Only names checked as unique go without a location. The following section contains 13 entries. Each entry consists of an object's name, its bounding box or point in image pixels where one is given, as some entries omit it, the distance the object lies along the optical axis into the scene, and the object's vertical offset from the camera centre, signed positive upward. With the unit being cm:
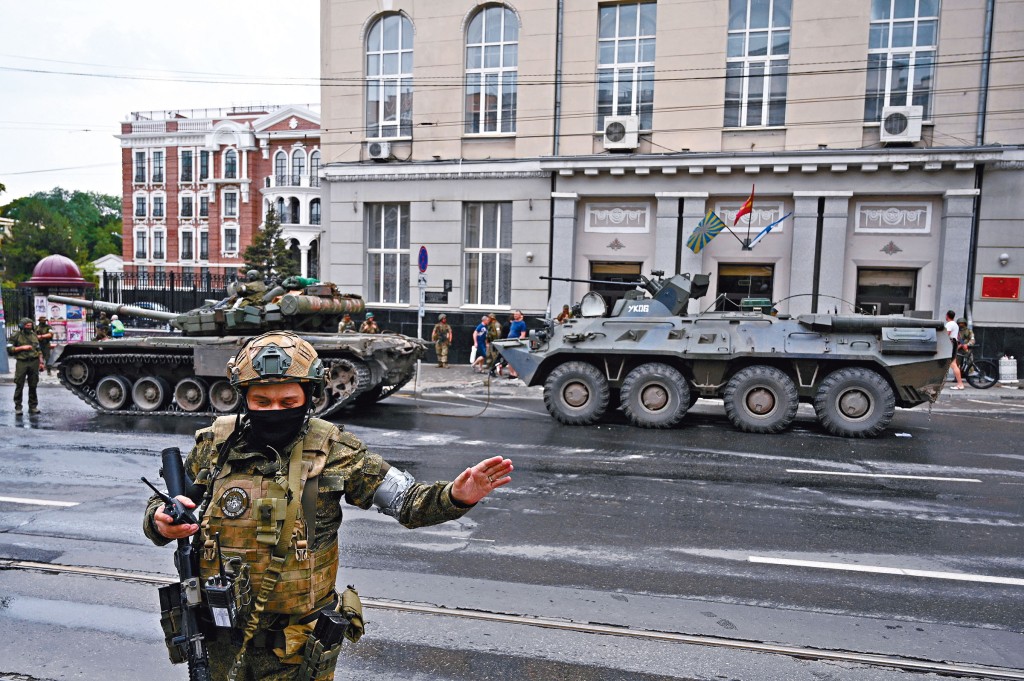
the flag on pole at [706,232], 1794 +116
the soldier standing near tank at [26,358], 1286 -164
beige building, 1744 +321
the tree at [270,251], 4000 +87
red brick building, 4766 +541
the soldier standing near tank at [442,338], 2008 -169
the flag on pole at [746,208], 1741 +170
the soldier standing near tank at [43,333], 1460 -137
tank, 1222 -151
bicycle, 1694 -180
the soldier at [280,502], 257 -82
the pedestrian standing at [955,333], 1653 -97
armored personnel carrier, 1095 -124
